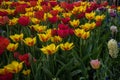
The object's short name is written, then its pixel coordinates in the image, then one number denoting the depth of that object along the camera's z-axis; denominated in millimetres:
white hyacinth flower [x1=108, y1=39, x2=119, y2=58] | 2059
